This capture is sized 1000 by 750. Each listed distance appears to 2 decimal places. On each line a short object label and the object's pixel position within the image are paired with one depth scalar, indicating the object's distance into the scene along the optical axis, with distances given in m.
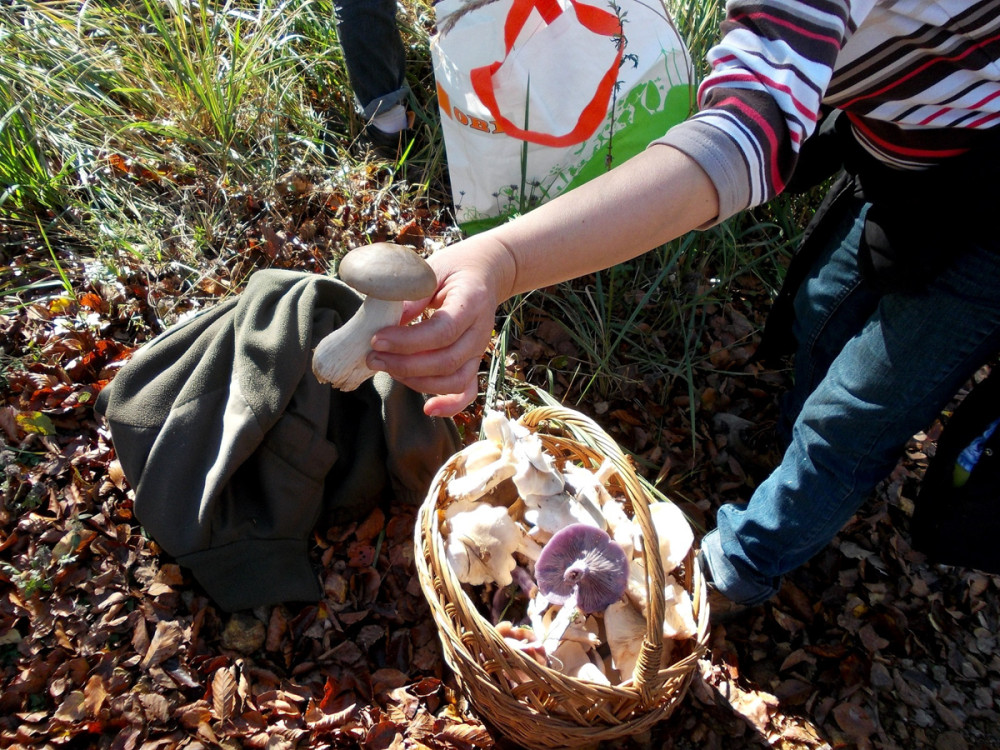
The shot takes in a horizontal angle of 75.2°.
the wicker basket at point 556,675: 1.43
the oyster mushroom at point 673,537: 1.75
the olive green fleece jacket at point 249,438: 1.87
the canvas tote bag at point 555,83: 2.41
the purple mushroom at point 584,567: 1.60
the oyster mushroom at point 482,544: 1.71
